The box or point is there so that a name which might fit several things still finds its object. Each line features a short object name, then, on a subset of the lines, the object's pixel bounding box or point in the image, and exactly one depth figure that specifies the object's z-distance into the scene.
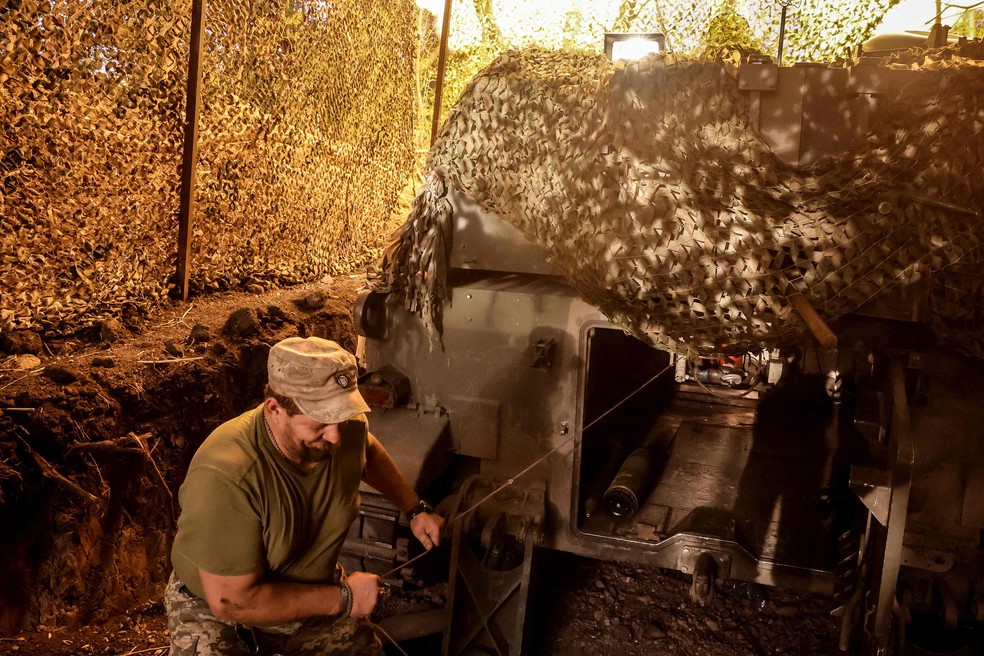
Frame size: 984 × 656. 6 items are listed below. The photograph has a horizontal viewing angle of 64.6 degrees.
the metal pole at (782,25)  3.89
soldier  2.51
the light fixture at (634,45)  3.64
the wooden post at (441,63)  9.85
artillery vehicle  3.12
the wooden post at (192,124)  5.92
